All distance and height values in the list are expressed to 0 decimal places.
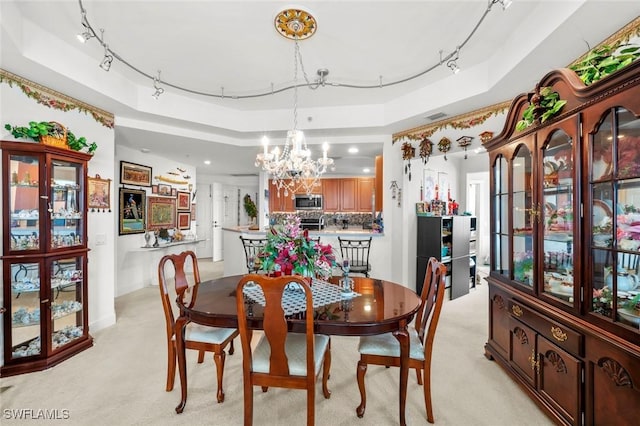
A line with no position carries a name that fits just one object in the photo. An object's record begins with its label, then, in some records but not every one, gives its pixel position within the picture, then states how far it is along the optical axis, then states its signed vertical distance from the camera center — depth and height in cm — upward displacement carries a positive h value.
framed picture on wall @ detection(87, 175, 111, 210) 325 +25
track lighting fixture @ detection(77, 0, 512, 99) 272 +145
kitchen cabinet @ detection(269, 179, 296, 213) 739 +31
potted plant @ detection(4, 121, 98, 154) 240 +73
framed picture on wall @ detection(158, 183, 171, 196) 546 +48
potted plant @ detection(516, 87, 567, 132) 182 +70
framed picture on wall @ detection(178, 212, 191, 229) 602 -14
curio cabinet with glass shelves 233 -35
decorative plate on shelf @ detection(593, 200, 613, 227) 153 -2
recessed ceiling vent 337 +118
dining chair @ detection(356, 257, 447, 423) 184 -93
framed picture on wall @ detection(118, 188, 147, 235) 469 +5
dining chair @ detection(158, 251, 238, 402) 203 -91
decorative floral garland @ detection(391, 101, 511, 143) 307 +111
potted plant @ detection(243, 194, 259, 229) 765 +13
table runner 190 -63
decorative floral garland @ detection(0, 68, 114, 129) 245 +115
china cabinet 141 -26
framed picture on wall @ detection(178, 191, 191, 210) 600 +29
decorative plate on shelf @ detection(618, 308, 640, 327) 138 -53
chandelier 211 +108
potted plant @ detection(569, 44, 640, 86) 141 +78
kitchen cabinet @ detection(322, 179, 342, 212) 738 +48
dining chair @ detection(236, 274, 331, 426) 155 -88
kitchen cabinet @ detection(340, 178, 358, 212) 735 +45
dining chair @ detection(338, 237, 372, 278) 410 -62
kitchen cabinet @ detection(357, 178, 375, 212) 734 +46
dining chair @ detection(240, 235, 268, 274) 444 -51
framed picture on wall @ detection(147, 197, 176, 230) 524 +1
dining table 167 -64
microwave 730 +29
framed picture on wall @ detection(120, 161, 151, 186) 467 +69
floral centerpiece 212 -31
